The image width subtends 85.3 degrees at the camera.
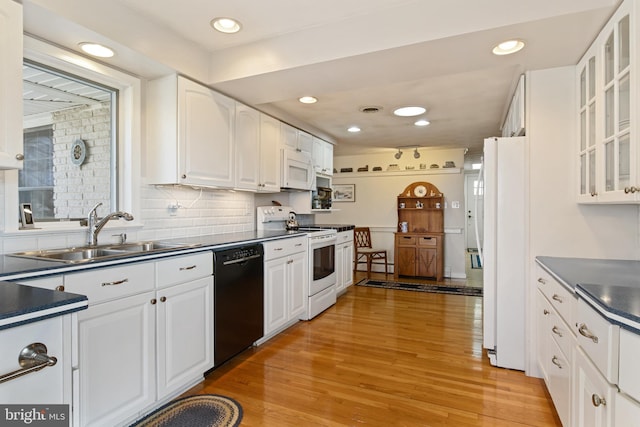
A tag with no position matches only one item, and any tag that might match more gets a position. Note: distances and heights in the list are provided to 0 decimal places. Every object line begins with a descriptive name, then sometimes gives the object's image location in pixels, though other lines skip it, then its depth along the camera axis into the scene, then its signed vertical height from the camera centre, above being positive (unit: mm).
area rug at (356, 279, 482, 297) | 4910 -1109
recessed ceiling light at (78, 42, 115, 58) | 2086 +1018
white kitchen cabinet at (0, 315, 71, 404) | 806 -382
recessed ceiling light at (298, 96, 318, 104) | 3406 +1138
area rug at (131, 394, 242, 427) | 1868 -1125
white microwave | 3971 +532
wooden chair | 6188 -618
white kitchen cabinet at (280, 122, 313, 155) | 3978 +918
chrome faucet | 2154 -61
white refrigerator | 2549 -221
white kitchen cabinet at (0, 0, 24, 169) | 1598 +605
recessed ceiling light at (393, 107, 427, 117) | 3773 +1131
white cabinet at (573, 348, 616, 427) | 1149 -671
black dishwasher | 2414 -647
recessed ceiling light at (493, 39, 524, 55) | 2041 +1003
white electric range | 3705 -478
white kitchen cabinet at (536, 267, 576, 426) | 1614 -689
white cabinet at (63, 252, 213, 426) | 1604 -649
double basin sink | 1812 -214
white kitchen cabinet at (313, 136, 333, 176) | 4762 +822
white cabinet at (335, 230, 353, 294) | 4516 -634
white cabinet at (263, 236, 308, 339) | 3000 -642
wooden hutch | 5816 -338
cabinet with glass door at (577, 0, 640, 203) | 1569 +523
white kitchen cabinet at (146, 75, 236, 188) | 2576 +630
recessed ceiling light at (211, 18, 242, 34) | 2243 +1252
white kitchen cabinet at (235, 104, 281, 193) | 3225 +631
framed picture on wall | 6824 +412
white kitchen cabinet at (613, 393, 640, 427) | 1022 -603
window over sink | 1989 +435
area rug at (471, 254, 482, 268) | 7266 -1067
